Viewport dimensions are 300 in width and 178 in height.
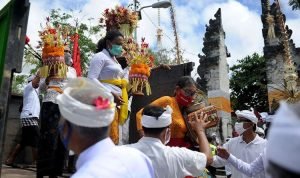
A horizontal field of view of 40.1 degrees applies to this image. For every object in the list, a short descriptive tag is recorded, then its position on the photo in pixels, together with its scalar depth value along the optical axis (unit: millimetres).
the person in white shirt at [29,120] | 6871
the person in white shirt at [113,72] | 5008
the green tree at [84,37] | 29355
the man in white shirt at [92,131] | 1990
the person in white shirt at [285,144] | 1249
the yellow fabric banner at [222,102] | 22053
